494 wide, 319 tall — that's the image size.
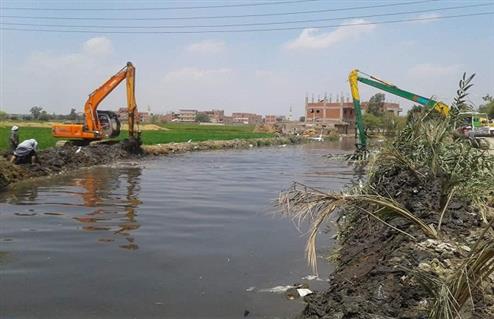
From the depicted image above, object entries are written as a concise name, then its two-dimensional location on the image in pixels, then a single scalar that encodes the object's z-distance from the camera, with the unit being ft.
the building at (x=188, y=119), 641.24
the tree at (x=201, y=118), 640.17
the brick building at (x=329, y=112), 359.29
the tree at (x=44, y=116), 406.00
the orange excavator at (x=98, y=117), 94.17
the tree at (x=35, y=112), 439.39
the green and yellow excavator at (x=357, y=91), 89.33
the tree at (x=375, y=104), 329.52
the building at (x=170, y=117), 632.22
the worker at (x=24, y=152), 63.62
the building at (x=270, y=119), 613.60
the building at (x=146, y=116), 499.71
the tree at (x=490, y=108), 242.37
